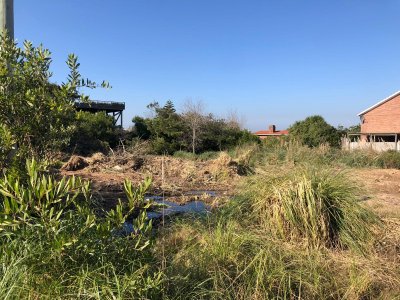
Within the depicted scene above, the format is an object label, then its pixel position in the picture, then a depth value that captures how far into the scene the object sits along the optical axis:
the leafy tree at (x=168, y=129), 24.25
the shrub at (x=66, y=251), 2.22
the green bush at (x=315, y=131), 29.11
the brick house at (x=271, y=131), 54.23
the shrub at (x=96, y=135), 18.70
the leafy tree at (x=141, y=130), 24.82
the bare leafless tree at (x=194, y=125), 24.45
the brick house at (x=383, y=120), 35.44
